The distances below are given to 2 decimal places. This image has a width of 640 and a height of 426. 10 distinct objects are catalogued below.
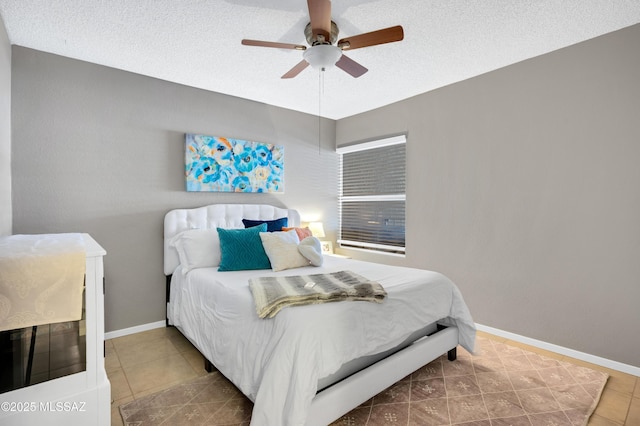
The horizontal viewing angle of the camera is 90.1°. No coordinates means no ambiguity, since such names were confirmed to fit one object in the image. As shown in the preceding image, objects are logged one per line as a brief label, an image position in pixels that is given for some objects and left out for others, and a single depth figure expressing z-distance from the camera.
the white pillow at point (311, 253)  2.80
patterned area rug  1.83
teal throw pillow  2.67
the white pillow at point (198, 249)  2.79
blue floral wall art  3.35
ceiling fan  1.83
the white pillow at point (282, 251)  2.69
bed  1.50
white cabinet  1.29
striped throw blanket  1.69
